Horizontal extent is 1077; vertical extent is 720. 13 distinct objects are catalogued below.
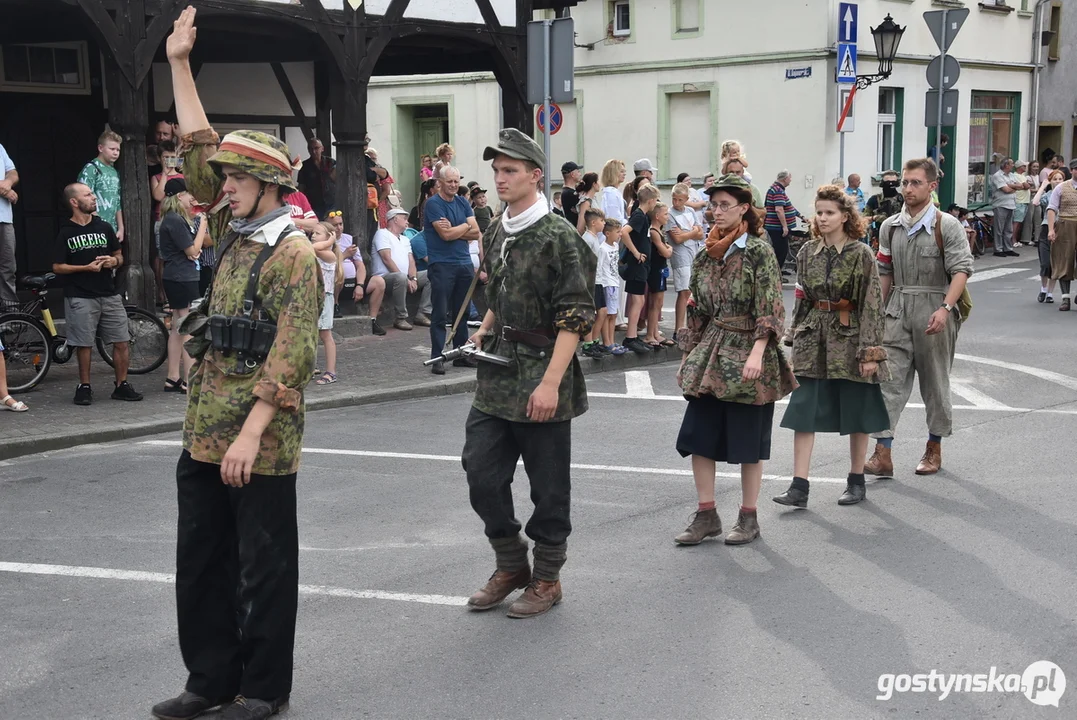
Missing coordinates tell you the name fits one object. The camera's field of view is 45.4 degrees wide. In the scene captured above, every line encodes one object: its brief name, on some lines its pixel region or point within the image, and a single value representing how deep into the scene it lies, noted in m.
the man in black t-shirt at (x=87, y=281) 10.23
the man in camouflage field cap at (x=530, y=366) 5.16
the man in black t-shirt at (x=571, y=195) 14.73
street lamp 22.30
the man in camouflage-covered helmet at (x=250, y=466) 4.15
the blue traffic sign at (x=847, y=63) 18.64
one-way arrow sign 19.47
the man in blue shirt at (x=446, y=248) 12.04
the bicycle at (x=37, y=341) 10.81
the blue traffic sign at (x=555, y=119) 20.59
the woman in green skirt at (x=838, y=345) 7.06
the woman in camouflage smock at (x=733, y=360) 6.24
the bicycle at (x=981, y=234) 25.98
